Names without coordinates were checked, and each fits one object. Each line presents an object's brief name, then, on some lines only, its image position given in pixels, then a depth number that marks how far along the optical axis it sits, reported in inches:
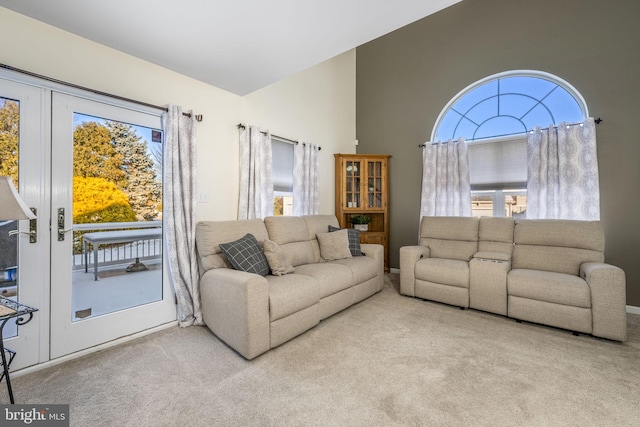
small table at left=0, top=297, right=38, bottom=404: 56.0
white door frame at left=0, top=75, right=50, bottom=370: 76.9
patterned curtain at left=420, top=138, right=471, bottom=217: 165.2
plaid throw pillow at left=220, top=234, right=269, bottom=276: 102.6
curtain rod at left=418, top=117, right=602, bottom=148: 129.3
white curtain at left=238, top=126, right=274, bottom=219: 132.4
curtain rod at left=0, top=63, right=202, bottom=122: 74.2
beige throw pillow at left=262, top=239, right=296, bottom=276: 110.3
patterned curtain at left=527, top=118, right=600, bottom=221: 129.6
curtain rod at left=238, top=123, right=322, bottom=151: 133.2
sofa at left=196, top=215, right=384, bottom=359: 85.3
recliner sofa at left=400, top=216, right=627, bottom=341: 96.8
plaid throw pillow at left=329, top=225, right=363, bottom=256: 150.1
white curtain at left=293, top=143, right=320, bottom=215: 167.6
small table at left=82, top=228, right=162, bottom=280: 91.3
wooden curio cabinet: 194.4
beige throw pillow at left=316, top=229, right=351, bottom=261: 144.1
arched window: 145.0
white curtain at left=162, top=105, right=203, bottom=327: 105.6
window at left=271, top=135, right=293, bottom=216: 159.5
